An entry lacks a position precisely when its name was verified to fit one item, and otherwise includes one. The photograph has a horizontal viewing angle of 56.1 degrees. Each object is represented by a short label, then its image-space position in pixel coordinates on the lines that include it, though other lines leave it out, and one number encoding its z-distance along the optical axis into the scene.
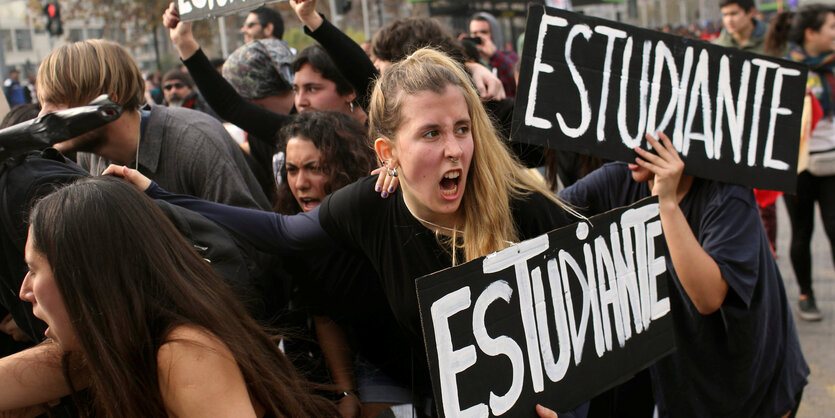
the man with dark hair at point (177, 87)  7.50
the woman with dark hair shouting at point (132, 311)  1.71
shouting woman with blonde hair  2.16
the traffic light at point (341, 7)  16.06
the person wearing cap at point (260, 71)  4.05
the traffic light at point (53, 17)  15.23
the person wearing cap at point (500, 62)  6.44
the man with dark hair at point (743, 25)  6.42
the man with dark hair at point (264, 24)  5.84
